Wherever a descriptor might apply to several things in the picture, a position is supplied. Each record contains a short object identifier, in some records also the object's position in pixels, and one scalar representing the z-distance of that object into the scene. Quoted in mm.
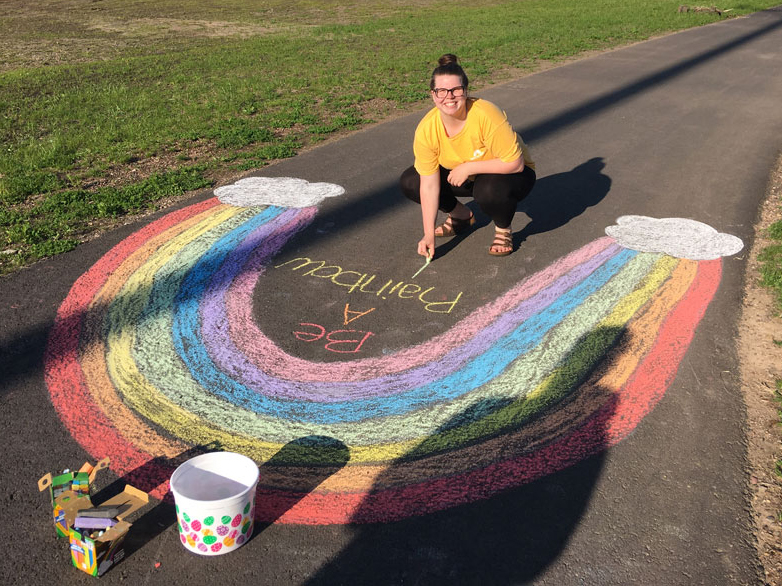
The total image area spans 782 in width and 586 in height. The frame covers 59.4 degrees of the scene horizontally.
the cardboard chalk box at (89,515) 2338
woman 4297
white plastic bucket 2369
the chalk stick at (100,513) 2419
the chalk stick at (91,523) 2383
